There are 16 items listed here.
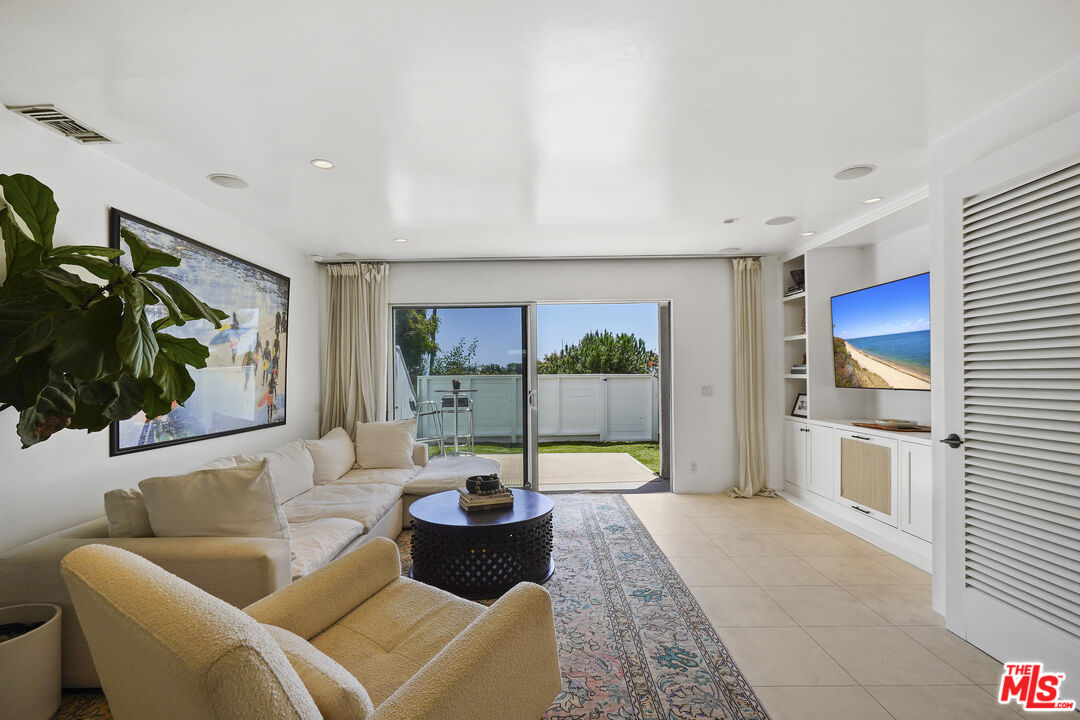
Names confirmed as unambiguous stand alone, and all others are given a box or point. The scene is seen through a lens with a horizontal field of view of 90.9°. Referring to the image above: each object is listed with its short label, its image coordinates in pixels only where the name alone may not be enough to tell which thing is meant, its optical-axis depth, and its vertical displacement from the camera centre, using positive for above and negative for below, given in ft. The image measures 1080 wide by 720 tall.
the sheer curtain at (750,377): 17.65 -0.33
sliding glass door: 18.20 -0.45
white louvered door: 6.63 -0.73
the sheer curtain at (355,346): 17.46 +0.70
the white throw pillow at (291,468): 11.67 -2.36
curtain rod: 17.78 +3.68
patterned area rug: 6.81 -4.35
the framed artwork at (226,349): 9.85 +0.45
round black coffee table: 9.83 -3.47
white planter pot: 6.01 -3.53
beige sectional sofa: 6.77 -2.62
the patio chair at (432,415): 18.24 -1.65
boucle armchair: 2.91 -2.20
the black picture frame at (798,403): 17.01 -1.18
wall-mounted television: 12.15 +0.77
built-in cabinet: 11.51 -2.80
